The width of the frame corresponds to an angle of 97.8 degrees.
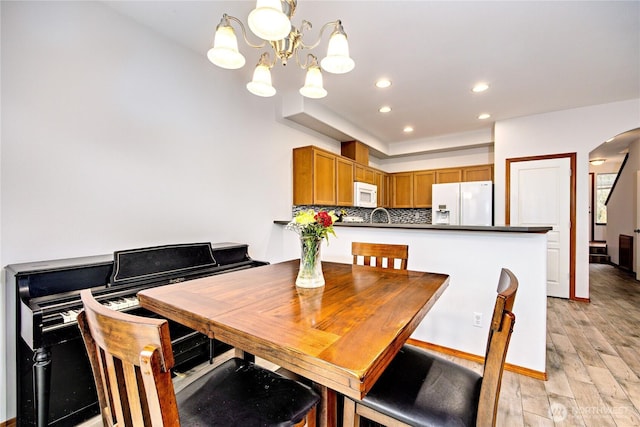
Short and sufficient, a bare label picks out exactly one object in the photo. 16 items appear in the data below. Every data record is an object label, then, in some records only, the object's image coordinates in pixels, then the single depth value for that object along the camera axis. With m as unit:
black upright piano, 1.33
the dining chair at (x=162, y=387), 0.58
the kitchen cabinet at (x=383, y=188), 5.47
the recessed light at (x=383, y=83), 3.14
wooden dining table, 0.73
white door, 3.97
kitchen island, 2.03
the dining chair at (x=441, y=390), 0.89
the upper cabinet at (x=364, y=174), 4.76
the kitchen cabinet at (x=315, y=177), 3.69
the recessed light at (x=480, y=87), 3.23
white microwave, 4.64
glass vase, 1.40
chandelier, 1.18
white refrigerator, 4.42
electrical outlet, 2.25
